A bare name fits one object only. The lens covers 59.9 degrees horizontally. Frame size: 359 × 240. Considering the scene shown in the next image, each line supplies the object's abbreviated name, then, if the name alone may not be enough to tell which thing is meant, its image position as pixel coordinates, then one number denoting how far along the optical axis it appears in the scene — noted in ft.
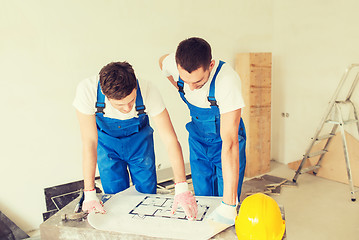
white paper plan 4.77
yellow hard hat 4.40
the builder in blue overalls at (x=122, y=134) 5.17
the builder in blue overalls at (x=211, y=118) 5.20
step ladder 10.27
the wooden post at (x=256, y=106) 11.98
